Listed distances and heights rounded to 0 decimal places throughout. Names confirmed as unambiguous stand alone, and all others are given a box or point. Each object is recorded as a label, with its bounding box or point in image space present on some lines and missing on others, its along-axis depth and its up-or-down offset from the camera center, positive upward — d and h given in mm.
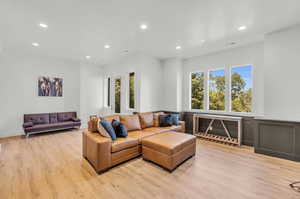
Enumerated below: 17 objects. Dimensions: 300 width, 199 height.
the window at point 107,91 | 6587 +368
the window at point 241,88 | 3895 +319
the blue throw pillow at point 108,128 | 2643 -589
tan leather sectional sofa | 2344 -876
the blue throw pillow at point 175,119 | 4199 -640
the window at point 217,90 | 4375 +308
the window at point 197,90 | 4840 +329
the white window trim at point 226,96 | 3807 +103
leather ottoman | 2395 -973
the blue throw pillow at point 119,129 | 2914 -670
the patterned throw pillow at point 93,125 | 2910 -577
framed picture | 5102 +463
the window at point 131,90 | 5133 +312
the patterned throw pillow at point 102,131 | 2602 -642
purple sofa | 4379 -879
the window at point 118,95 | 5734 +151
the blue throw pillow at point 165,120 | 4078 -655
